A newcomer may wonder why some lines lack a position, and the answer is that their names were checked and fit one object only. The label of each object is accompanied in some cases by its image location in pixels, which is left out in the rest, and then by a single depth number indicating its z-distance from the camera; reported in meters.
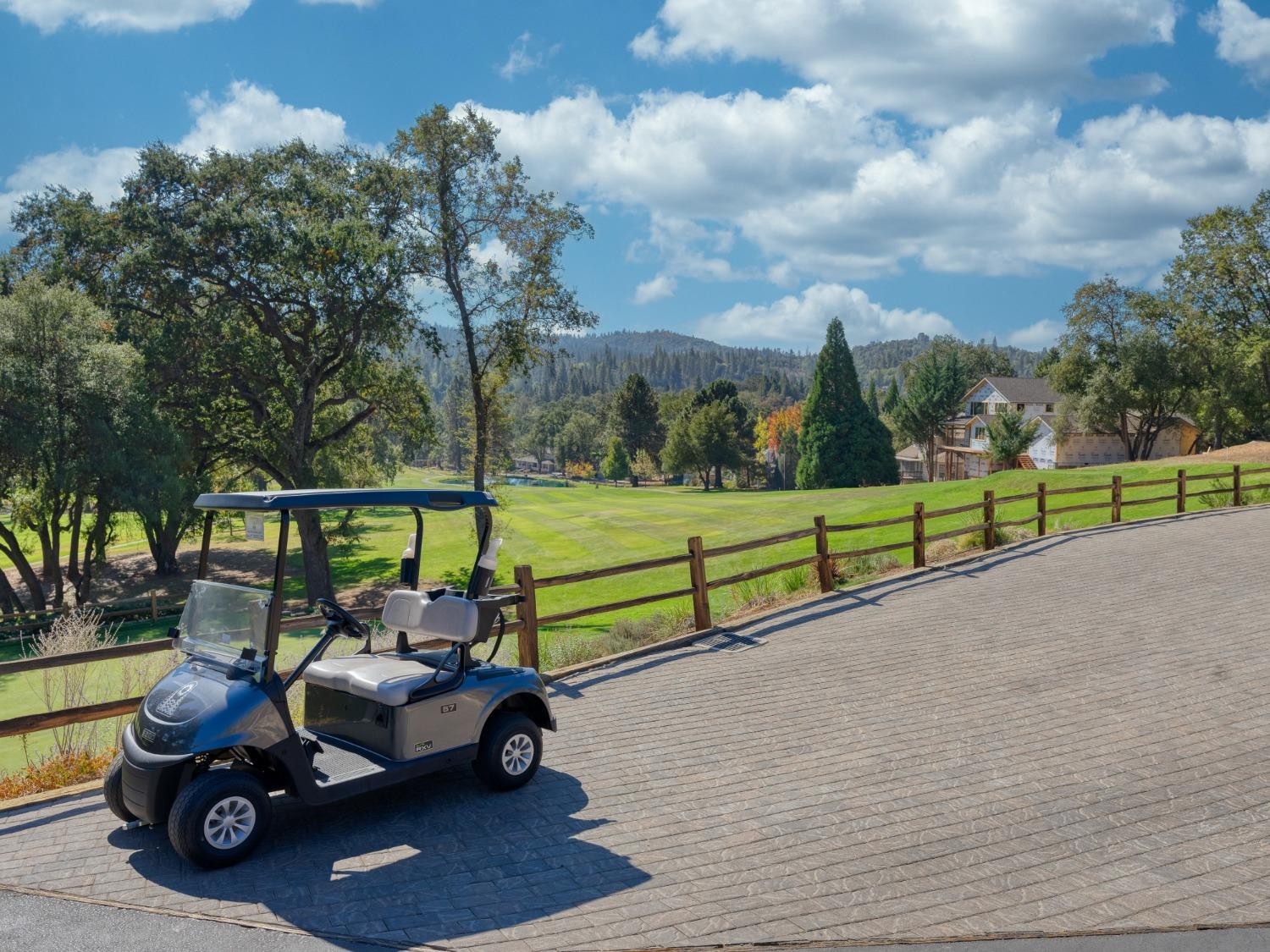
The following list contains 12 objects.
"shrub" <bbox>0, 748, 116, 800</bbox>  7.39
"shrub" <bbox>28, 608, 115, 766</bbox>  8.19
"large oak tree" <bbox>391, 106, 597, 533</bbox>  28.47
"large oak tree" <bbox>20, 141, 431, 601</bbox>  25.98
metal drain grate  11.25
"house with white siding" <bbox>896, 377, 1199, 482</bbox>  61.25
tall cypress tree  60.78
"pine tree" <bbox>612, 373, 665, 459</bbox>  95.81
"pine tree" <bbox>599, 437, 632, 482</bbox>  98.50
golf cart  5.64
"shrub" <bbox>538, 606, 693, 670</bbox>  11.38
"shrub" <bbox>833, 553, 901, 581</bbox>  15.13
